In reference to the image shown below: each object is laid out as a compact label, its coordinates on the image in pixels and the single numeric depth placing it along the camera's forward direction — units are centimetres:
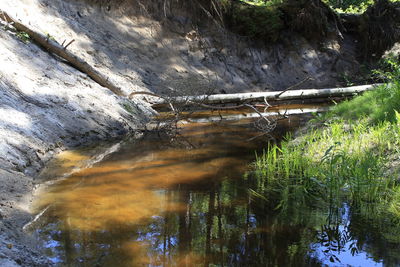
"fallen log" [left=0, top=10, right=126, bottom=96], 1029
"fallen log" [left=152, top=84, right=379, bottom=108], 1054
